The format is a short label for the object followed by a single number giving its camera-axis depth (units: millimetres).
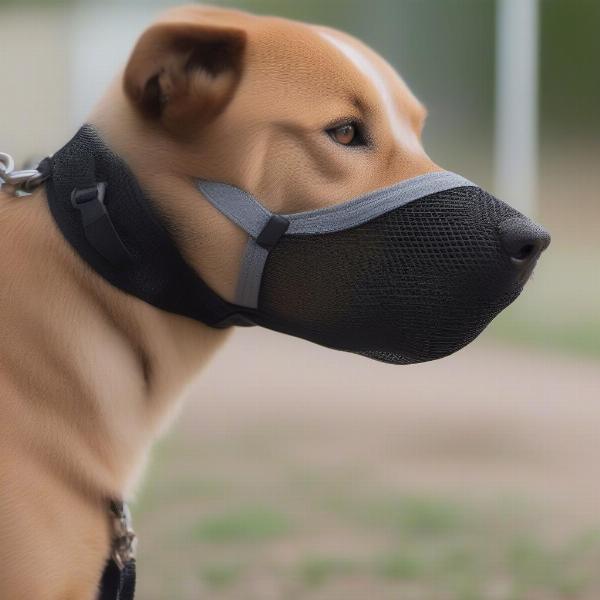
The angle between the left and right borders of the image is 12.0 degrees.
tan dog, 1466
